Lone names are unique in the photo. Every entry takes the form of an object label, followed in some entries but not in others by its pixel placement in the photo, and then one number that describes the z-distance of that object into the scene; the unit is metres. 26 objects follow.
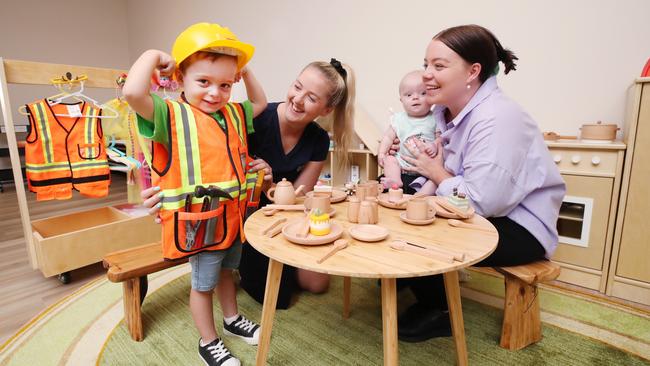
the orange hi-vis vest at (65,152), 2.19
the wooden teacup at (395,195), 1.41
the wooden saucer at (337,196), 1.52
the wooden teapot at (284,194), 1.42
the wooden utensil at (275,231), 1.13
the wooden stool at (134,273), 1.53
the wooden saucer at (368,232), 1.07
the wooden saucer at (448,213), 1.26
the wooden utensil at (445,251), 0.93
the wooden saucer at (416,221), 1.20
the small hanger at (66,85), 2.28
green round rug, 1.50
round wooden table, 0.90
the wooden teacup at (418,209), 1.20
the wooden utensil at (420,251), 0.93
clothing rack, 2.07
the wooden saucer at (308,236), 1.04
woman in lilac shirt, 1.35
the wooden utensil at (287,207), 1.38
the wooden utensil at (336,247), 0.94
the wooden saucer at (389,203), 1.39
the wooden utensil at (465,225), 1.17
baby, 1.92
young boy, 1.18
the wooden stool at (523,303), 1.37
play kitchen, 1.94
